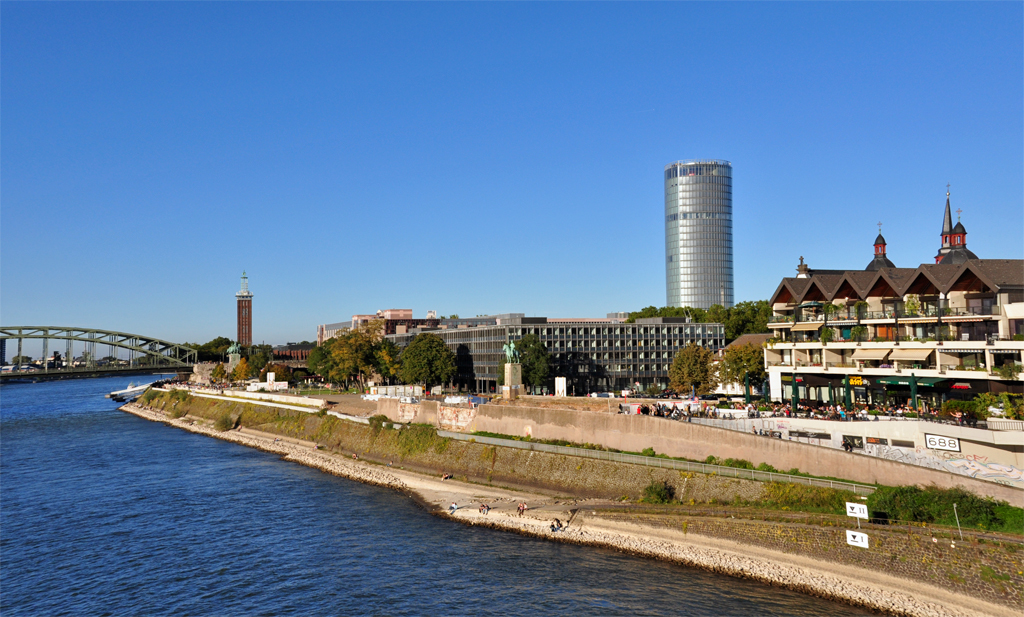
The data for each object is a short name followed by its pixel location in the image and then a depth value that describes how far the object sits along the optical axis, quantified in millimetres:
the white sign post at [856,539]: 36438
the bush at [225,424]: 112688
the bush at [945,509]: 35219
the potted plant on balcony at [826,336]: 62969
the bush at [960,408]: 45656
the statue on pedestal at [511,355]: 88438
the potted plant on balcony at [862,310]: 61031
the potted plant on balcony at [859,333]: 60625
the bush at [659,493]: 49250
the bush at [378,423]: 81538
